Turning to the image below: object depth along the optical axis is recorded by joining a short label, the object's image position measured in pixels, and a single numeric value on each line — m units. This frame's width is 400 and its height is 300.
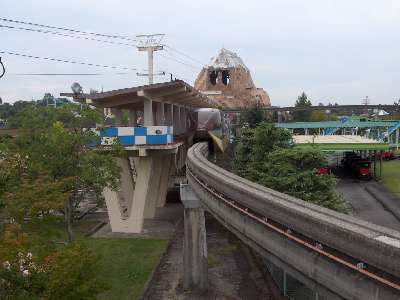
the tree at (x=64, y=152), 19.53
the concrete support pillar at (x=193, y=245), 19.33
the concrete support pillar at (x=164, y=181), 36.16
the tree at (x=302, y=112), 117.94
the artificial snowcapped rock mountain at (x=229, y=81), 139.38
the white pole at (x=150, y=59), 52.34
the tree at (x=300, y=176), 21.31
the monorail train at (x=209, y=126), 36.62
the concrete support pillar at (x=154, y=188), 31.18
